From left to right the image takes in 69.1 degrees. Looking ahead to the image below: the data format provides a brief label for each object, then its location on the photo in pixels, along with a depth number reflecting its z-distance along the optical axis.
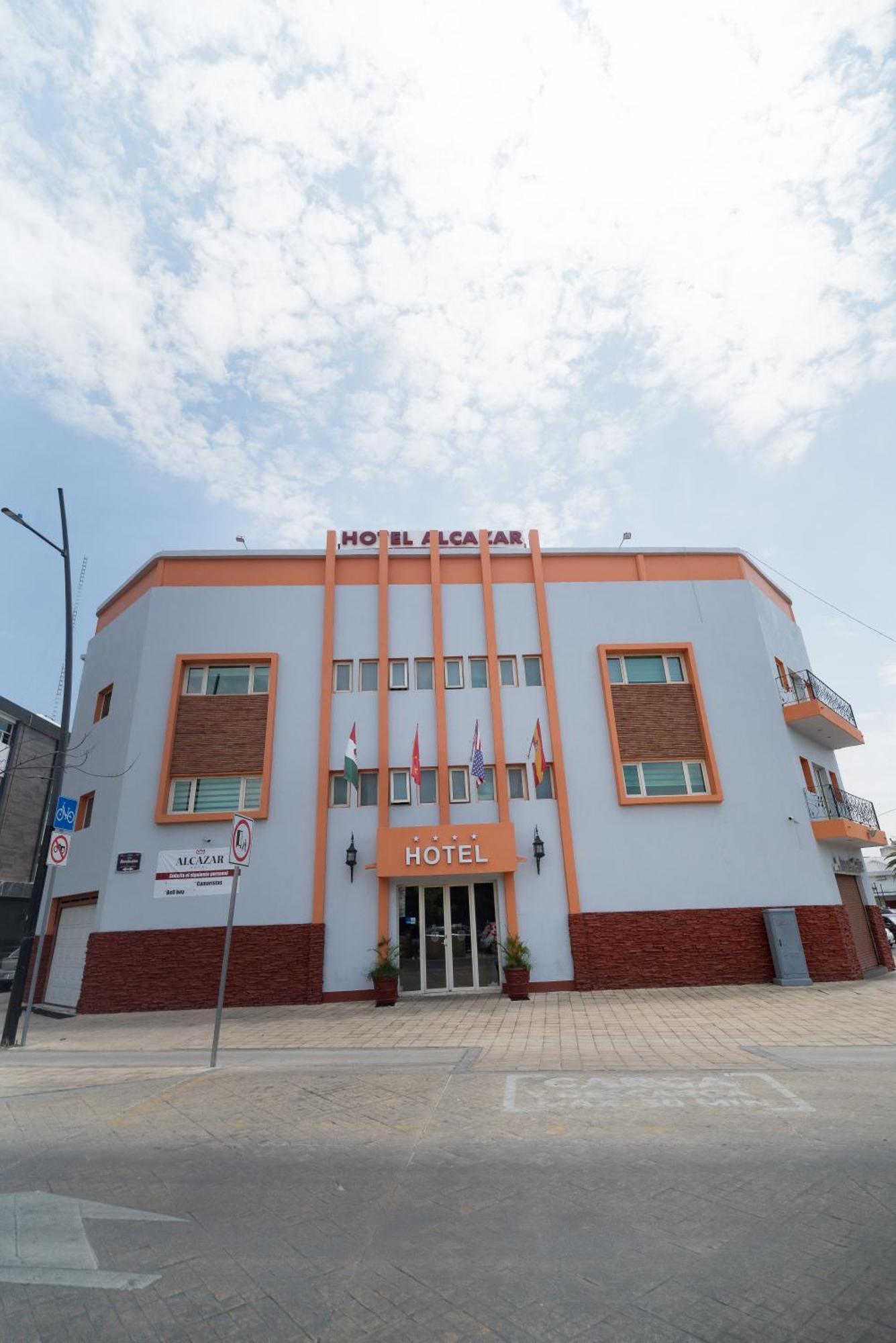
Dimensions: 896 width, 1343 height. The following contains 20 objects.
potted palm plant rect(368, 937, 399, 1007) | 15.74
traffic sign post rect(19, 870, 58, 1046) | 11.69
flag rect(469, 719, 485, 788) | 16.73
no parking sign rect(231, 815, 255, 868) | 10.21
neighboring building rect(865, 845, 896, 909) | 60.74
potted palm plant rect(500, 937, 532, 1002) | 15.75
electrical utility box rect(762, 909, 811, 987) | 16.48
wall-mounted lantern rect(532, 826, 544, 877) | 17.19
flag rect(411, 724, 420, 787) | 16.94
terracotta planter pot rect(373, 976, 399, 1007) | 15.73
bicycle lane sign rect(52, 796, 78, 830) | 12.73
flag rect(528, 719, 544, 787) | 16.89
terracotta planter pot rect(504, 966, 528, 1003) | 15.73
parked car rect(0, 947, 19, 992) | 22.45
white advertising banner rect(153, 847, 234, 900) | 16.88
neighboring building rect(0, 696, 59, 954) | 36.81
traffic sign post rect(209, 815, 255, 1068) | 10.19
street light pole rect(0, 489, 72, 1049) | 12.08
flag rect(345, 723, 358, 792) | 16.48
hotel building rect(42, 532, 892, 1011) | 16.72
